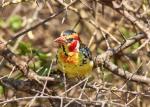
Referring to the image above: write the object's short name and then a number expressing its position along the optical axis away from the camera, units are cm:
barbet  730
